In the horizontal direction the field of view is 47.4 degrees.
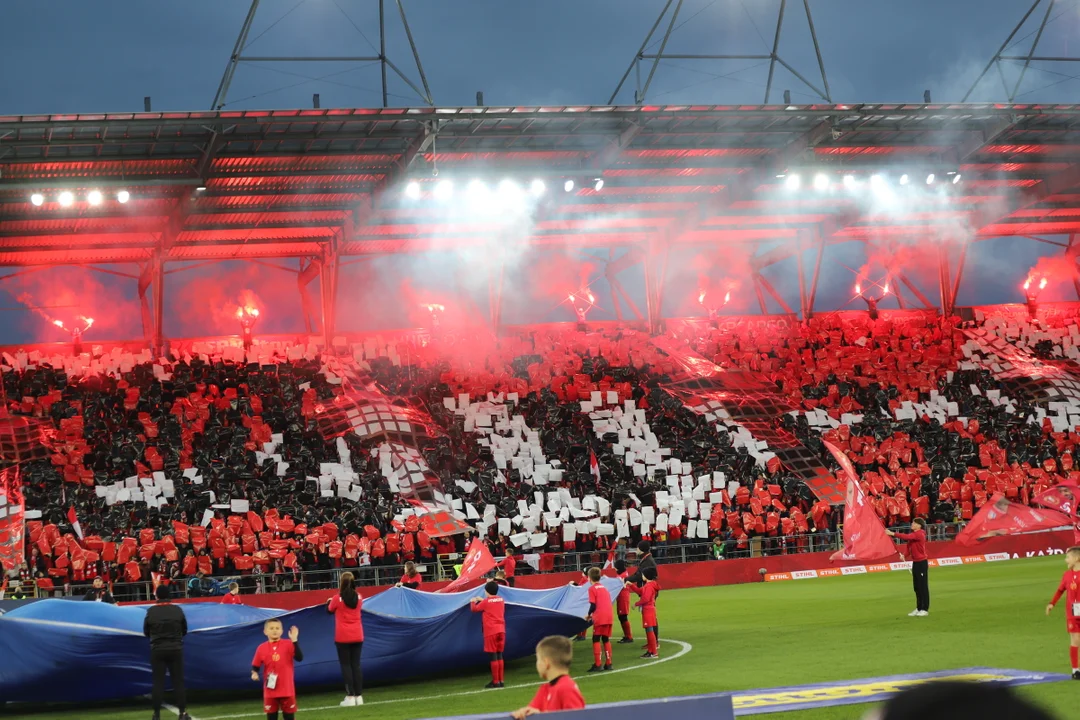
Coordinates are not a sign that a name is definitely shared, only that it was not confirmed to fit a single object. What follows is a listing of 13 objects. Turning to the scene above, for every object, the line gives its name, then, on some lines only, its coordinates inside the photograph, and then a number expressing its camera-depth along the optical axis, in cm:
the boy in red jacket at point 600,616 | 1869
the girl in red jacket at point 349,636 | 1674
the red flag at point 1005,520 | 3073
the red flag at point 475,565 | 2527
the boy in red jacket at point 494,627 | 1814
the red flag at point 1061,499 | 2800
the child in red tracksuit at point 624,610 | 2173
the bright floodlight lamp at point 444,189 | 4088
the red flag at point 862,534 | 2530
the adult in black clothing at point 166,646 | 1552
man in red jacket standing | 2275
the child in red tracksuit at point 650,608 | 1973
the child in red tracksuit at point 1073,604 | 1436
